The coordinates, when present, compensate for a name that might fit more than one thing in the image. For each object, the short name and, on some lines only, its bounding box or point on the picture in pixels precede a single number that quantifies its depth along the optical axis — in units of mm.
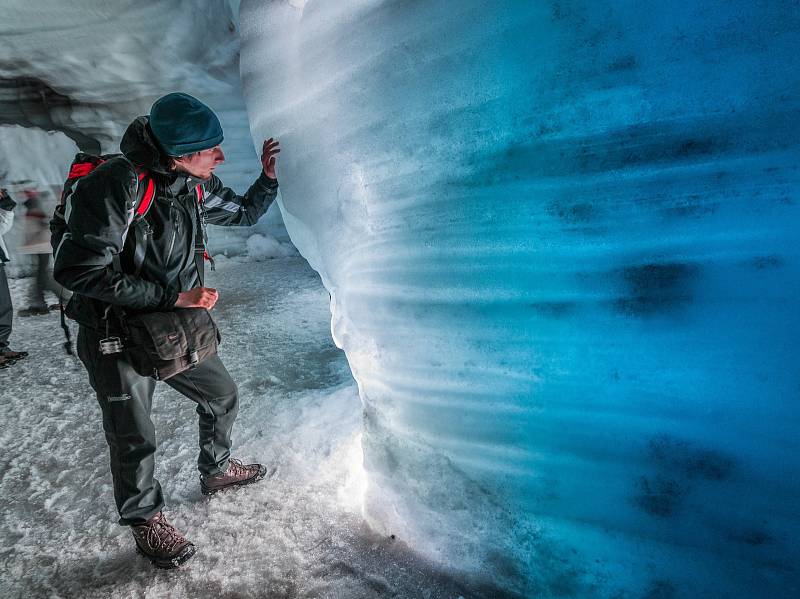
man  1295
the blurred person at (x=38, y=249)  5287
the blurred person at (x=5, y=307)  3633
